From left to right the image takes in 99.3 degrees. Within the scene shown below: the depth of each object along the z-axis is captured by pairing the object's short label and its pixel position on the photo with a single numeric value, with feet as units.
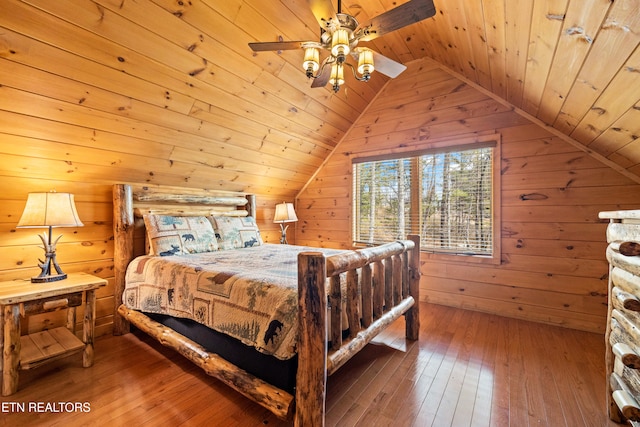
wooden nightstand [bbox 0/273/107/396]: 5.26
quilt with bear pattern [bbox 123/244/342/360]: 4.42
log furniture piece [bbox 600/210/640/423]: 3.60
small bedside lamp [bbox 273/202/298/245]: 12.39
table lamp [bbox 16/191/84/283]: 6.01
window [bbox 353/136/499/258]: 9.84
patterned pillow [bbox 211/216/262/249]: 9.82
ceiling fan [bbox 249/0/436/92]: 4.43
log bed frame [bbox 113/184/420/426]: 4.01
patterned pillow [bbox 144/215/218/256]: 8.02
